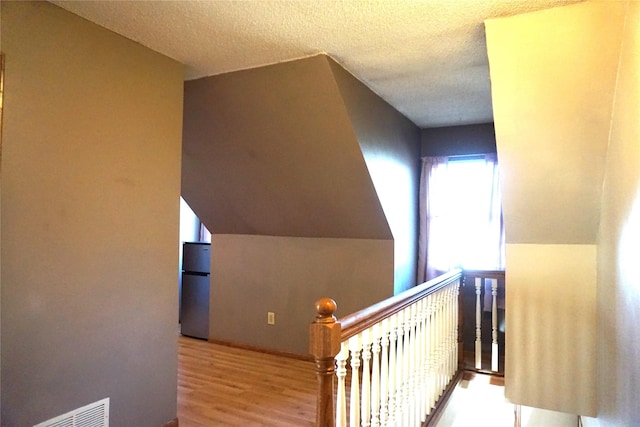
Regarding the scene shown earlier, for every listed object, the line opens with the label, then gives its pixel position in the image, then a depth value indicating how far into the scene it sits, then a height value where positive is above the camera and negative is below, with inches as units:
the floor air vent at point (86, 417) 74.3 -37.7
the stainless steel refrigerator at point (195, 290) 176.7 -30.0
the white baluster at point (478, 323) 131.1 -30.8
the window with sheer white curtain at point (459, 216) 144.8 +4.6
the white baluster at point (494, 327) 128.0 -31.2
